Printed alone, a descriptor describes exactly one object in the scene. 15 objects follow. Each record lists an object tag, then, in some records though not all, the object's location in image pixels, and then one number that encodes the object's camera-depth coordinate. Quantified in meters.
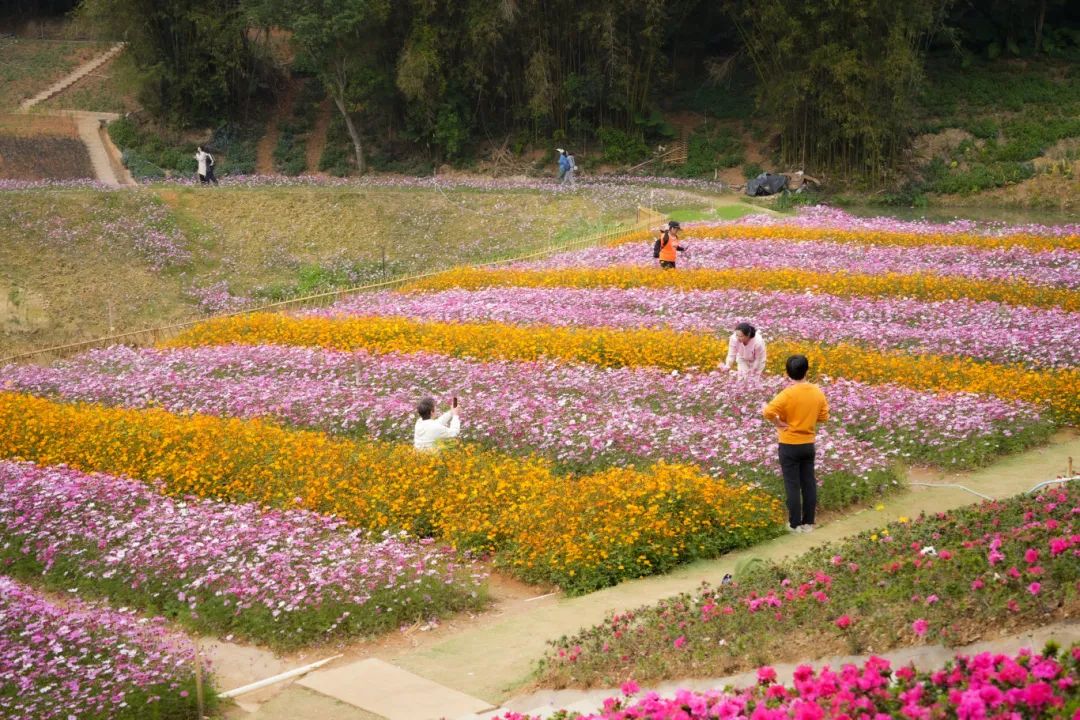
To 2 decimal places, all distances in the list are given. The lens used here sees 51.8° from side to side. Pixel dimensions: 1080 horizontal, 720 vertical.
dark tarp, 37.47
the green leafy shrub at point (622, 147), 45.00
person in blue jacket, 39.34
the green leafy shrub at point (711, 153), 44.06
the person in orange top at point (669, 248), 22.38
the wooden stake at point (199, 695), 7.40
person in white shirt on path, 37.69
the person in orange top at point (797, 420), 9.80
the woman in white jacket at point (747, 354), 13.77
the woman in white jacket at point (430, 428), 12.12
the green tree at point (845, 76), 36.81
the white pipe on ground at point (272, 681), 7.89
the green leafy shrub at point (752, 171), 42.47
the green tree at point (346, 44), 40.28
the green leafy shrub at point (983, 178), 38.19
